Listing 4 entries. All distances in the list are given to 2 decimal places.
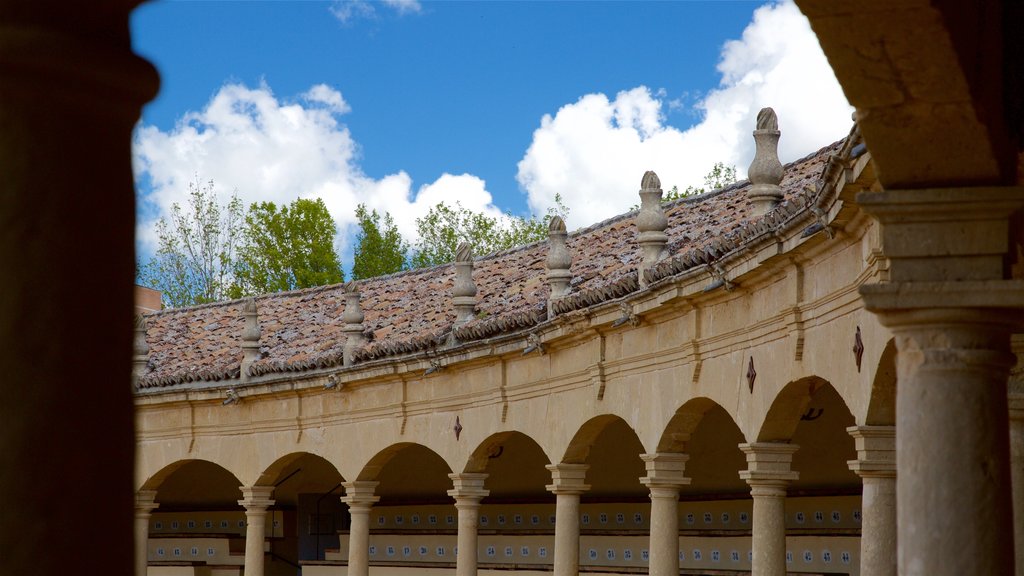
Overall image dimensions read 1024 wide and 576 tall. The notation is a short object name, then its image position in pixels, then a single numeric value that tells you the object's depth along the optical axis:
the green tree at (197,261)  45.00
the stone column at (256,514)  20.50
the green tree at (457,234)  48.22
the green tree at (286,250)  44.75
